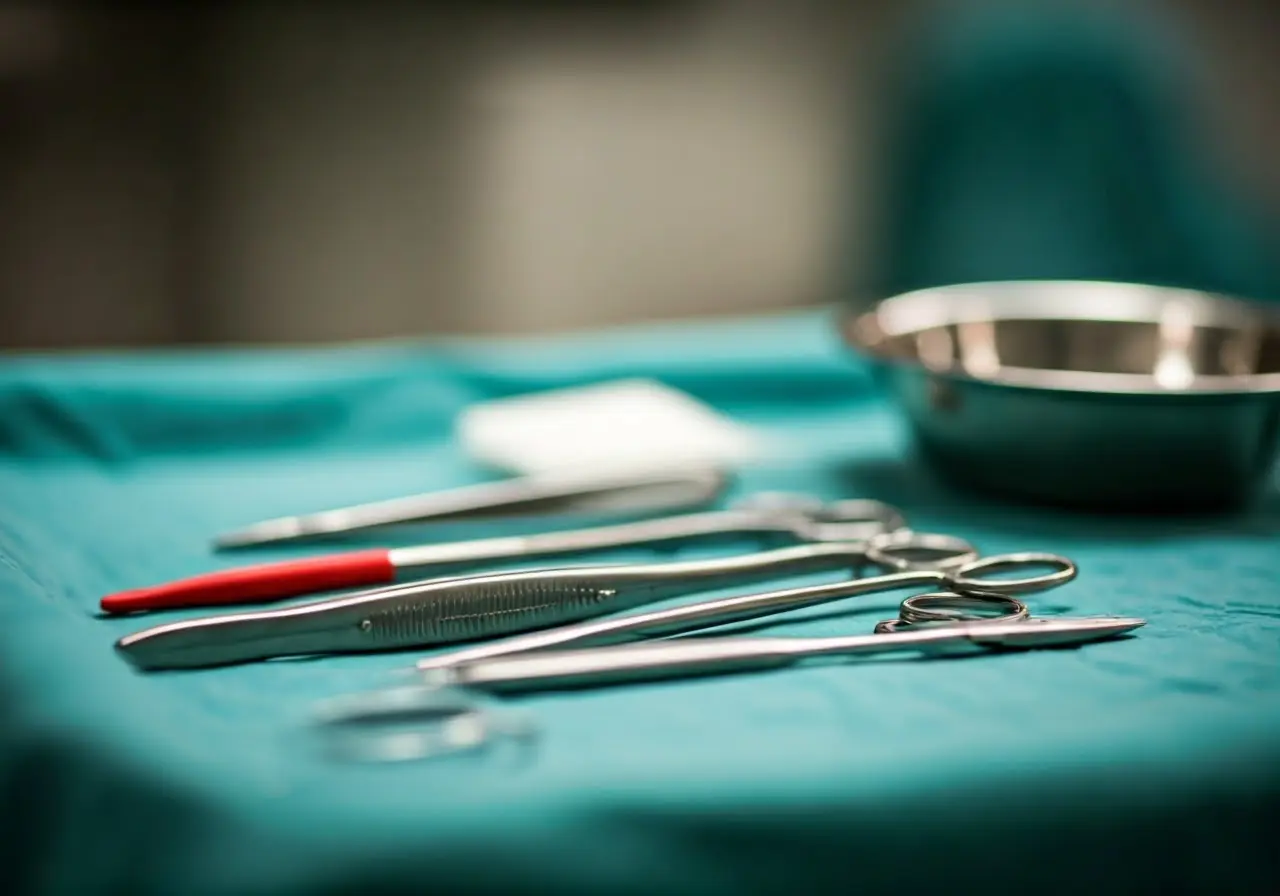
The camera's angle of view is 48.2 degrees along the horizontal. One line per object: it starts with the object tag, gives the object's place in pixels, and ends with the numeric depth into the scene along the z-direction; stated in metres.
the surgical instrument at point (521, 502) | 0.66
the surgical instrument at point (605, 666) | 0.41
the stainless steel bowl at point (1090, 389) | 0.68
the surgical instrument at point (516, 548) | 0.55
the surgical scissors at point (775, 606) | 0.49
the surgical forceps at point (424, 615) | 0.49
